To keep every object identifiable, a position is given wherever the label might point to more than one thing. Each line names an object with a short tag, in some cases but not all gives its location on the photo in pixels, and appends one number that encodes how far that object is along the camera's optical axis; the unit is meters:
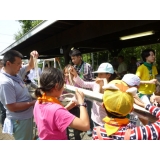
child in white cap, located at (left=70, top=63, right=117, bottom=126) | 1.74
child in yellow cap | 0.97
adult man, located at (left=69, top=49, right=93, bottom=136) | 2.46
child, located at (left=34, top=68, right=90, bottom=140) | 1.01
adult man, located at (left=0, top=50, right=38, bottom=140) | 1.55
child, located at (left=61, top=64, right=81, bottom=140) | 1.52
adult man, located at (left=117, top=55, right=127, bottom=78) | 5.89
